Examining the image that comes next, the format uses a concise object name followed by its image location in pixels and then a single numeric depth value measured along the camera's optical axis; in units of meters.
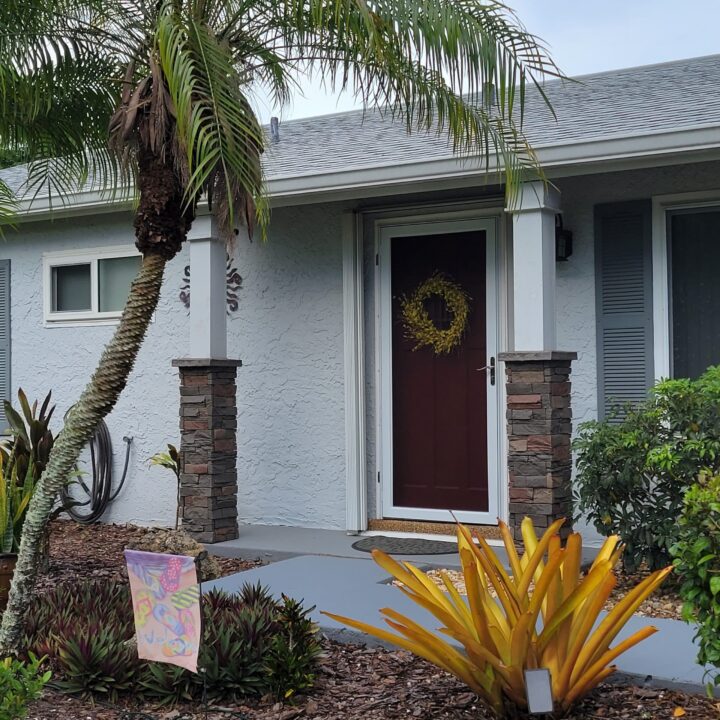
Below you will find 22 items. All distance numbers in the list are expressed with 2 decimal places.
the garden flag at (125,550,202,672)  3.91
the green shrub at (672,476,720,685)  3.62
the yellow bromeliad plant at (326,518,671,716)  3.79
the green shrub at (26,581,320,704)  4.38
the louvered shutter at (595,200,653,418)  7.25
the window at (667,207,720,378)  7.10
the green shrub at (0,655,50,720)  3.39
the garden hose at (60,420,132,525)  9.41
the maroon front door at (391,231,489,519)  7.98
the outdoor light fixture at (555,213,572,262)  7.43
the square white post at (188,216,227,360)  8.05
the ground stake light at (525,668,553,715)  3.63
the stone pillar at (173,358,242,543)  7.83
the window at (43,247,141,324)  9.57
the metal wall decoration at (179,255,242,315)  8.98
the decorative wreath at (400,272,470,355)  8.02
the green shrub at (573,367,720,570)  5.83
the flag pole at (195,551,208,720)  4.07
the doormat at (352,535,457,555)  7.37
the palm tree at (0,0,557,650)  4.80
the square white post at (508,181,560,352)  6.84
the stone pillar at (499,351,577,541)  6.67
